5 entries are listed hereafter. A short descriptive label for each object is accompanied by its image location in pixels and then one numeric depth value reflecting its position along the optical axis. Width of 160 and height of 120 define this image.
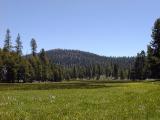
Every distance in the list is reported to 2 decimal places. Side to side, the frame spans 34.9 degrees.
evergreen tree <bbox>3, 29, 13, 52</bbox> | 99.70
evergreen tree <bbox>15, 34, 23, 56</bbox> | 103.68
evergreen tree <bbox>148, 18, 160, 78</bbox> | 60.03
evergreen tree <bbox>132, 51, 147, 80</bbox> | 102.10
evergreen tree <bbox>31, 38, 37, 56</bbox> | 114.32
